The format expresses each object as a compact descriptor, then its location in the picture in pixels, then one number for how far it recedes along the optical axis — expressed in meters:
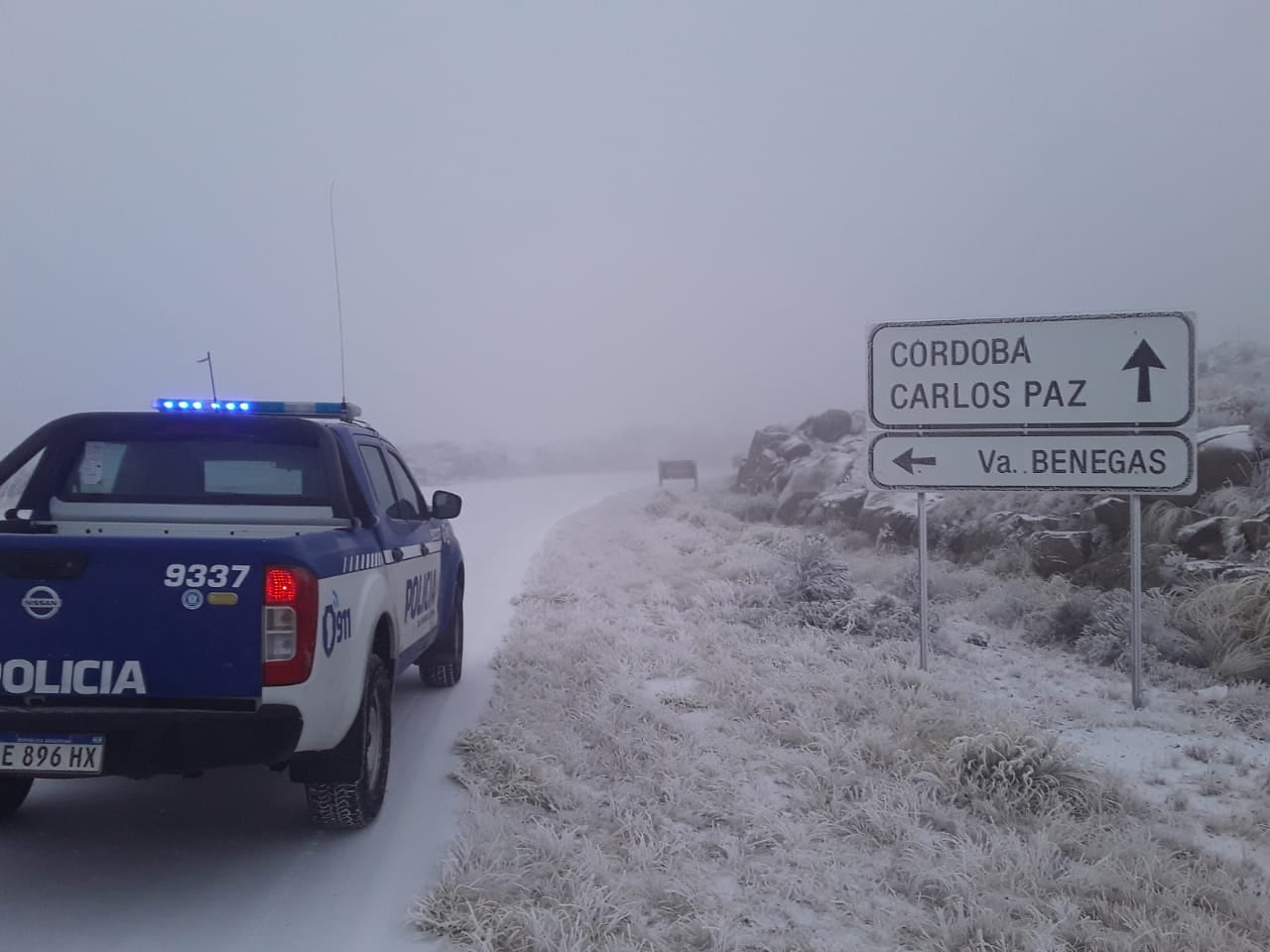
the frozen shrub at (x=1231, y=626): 7.62
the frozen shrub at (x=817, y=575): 9.95
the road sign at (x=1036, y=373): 7.50
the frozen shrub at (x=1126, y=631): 8.20
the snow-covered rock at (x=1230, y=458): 11.42
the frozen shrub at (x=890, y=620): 9.05
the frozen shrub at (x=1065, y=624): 9.08
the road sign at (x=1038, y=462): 7.48
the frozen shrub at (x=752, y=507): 20.38
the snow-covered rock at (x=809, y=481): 19.06
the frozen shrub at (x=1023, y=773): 5.04
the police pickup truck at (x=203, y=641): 3.79
